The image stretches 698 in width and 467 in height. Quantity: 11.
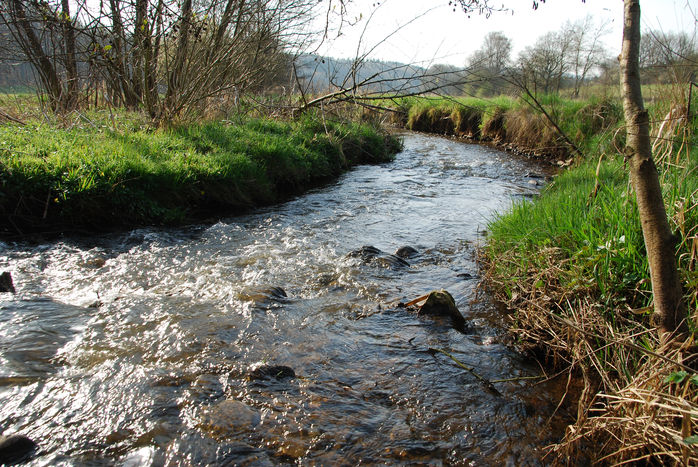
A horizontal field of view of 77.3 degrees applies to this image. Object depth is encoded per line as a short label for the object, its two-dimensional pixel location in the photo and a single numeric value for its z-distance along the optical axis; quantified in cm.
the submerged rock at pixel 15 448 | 202
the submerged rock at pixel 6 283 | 362
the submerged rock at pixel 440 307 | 364
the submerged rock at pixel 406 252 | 514
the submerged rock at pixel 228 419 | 230
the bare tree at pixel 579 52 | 2664
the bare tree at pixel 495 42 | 3736
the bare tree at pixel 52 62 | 782
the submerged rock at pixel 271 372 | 277
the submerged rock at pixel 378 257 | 481
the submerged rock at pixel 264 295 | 380
